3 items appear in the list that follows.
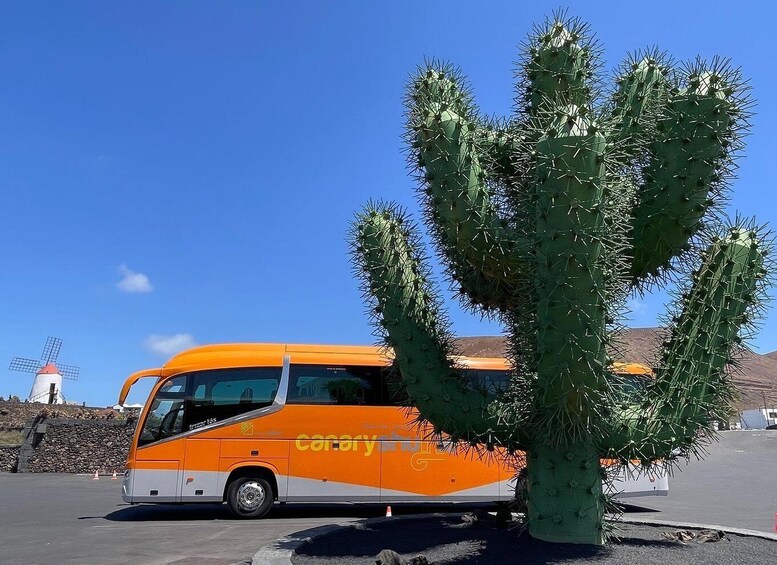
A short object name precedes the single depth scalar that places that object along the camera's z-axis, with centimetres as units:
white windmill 5024
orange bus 1121
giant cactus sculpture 438
